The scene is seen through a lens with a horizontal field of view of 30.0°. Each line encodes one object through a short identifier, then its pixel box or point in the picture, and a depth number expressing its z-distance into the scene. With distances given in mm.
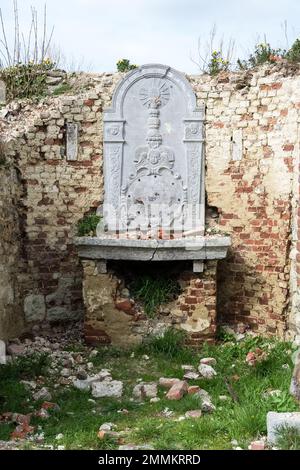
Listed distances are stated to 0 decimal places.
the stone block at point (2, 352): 6230
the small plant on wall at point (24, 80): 7730
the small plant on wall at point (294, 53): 7145
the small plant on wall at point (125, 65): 8555
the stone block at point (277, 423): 4309
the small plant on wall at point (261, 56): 7686
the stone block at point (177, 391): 5414
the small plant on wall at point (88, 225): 7254
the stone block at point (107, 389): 5645
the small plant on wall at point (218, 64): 8172
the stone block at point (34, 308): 7273
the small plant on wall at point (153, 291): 6914
